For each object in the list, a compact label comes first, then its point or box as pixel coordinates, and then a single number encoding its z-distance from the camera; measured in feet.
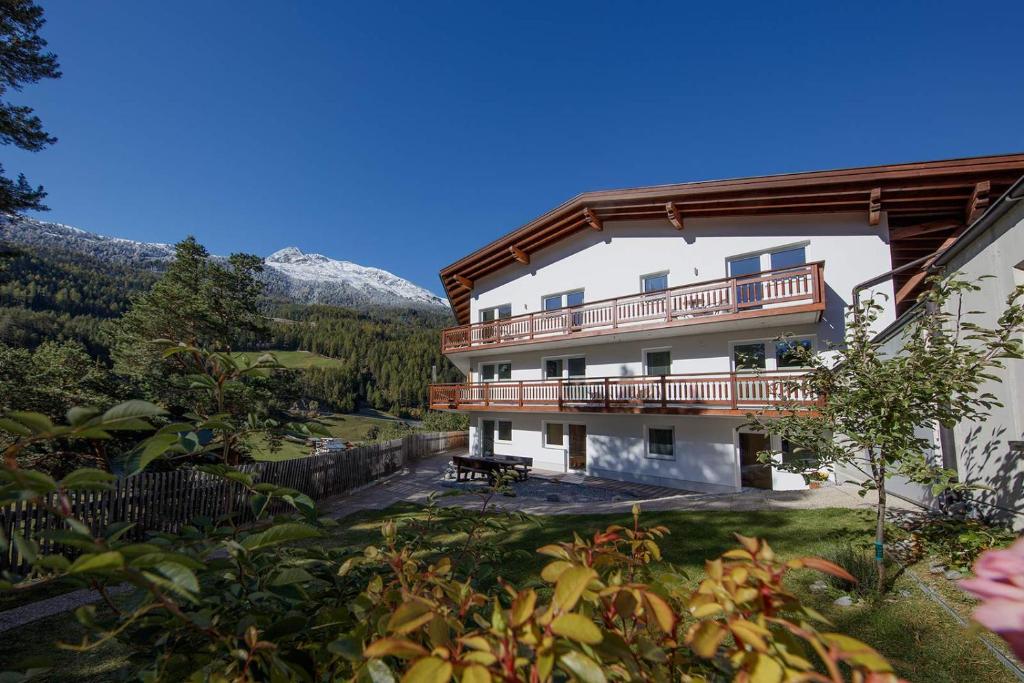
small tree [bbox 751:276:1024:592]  13.06
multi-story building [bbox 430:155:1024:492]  40.60
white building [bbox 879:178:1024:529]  16.85
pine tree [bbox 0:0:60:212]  31.54
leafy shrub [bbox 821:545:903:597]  14.99
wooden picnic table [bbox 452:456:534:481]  52.19
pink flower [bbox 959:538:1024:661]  2.03
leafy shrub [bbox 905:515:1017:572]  15.85
